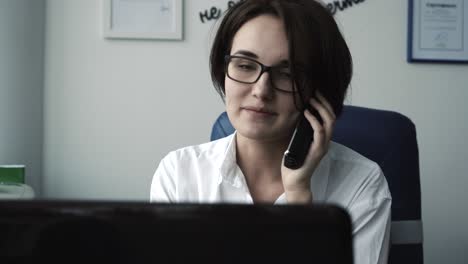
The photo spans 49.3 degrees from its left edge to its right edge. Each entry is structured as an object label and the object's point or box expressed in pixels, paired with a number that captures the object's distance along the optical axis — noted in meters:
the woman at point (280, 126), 0.95
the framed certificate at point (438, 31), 1.80
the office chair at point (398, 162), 1.10
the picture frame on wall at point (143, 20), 1.72
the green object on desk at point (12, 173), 1.43
